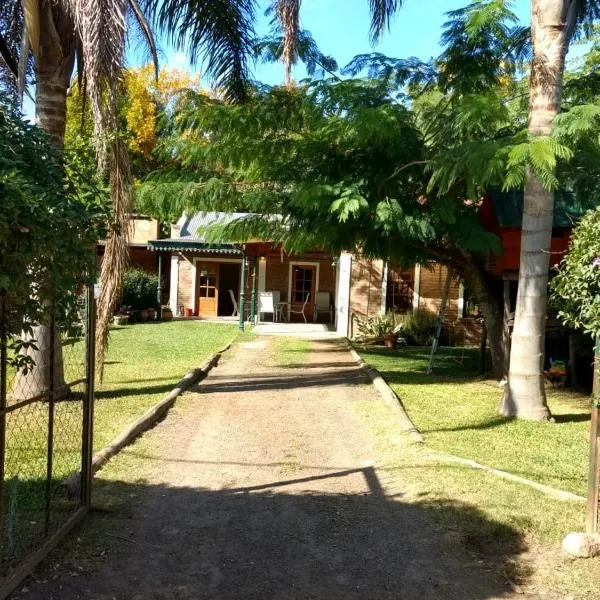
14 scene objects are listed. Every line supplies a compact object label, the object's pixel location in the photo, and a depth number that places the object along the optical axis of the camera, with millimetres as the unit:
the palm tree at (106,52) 6406
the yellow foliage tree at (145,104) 33344
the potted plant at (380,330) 18000
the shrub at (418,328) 18453
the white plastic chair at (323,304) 25234
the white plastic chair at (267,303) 23469
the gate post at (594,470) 4434
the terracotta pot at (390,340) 17898
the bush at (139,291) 23844
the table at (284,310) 24395
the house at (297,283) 19250
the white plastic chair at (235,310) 25034
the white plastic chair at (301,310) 24766
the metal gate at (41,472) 3648
